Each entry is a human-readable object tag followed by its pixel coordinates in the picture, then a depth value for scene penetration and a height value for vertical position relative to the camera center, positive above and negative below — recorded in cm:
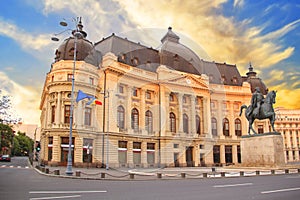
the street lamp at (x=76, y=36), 2455 +924
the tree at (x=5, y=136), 6544 +186
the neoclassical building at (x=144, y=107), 4512 +629
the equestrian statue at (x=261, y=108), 3338 +384
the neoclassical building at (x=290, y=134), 10812 +261
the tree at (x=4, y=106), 3669 +459
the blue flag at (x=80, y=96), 2968 +464
